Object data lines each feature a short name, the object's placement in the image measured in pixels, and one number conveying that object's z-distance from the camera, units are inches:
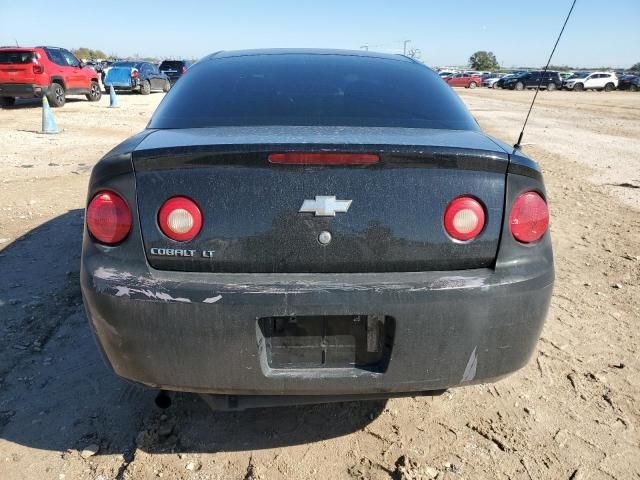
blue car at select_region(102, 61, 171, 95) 947.3
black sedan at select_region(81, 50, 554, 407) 70.6
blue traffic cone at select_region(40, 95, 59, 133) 448.8
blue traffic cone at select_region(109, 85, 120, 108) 711.1
